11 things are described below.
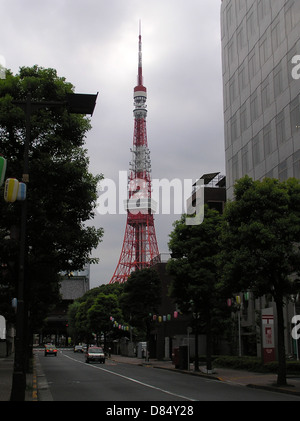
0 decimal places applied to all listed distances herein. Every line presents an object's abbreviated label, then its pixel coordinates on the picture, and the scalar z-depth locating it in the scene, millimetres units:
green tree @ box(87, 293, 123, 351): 78694
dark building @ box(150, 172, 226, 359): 54969
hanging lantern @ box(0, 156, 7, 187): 11391
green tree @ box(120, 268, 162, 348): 57719
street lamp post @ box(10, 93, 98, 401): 14555
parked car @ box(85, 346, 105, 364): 50562
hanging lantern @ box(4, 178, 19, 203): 13681
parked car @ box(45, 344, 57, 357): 76812
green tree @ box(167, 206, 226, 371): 32469
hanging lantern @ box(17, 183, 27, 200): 14336
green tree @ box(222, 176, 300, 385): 21516
